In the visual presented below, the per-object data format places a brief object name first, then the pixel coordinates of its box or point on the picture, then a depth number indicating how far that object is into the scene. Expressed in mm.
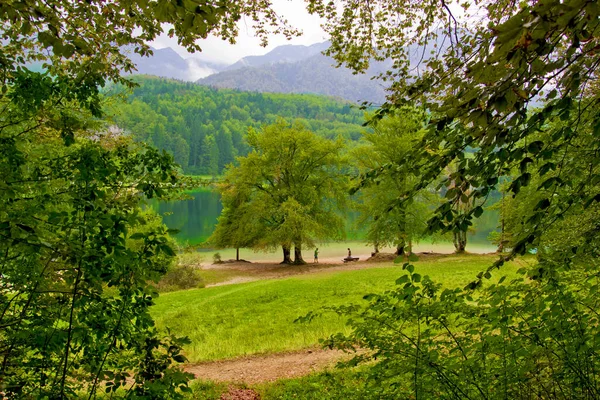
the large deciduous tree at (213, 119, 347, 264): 26031
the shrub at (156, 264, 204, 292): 21641
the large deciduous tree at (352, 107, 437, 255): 24459
